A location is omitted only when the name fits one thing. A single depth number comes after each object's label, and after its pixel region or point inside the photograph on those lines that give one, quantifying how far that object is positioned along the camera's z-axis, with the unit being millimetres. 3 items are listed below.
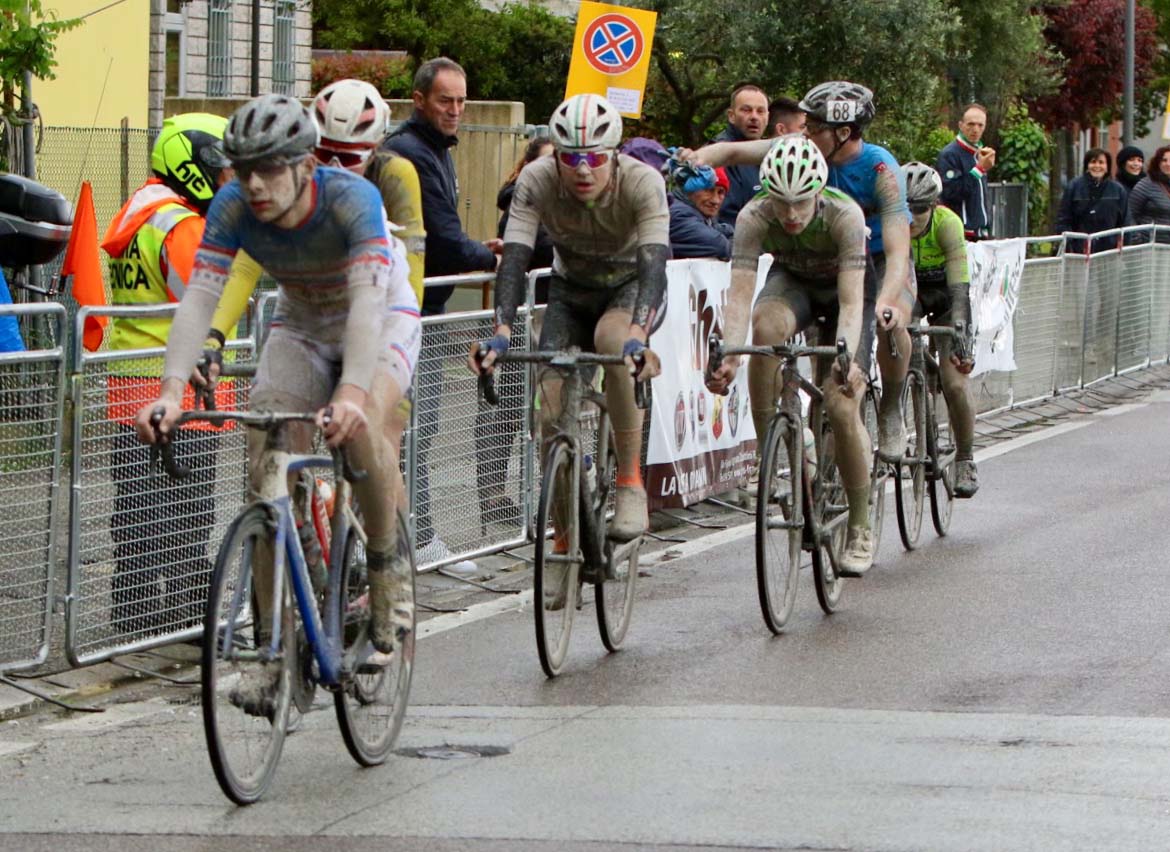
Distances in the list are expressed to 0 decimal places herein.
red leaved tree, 56188
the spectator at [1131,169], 24188
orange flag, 11852
